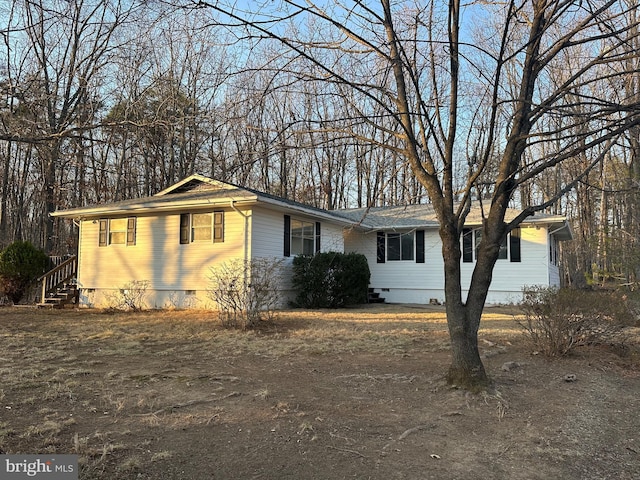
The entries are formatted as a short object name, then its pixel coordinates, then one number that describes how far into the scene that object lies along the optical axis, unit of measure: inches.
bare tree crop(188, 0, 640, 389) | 191.9
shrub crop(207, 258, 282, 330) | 380.2
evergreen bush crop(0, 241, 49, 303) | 594.2
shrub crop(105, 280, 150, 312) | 546.6
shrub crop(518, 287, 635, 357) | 255.4
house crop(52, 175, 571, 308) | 507.5
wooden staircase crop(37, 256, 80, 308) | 582.2
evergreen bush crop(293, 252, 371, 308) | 530.9
